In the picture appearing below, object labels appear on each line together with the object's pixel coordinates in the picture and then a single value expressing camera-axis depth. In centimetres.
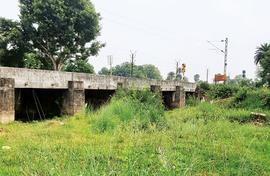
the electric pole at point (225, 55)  2378
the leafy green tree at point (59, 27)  1846
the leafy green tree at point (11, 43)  1833
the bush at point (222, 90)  1976
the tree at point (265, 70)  2843
